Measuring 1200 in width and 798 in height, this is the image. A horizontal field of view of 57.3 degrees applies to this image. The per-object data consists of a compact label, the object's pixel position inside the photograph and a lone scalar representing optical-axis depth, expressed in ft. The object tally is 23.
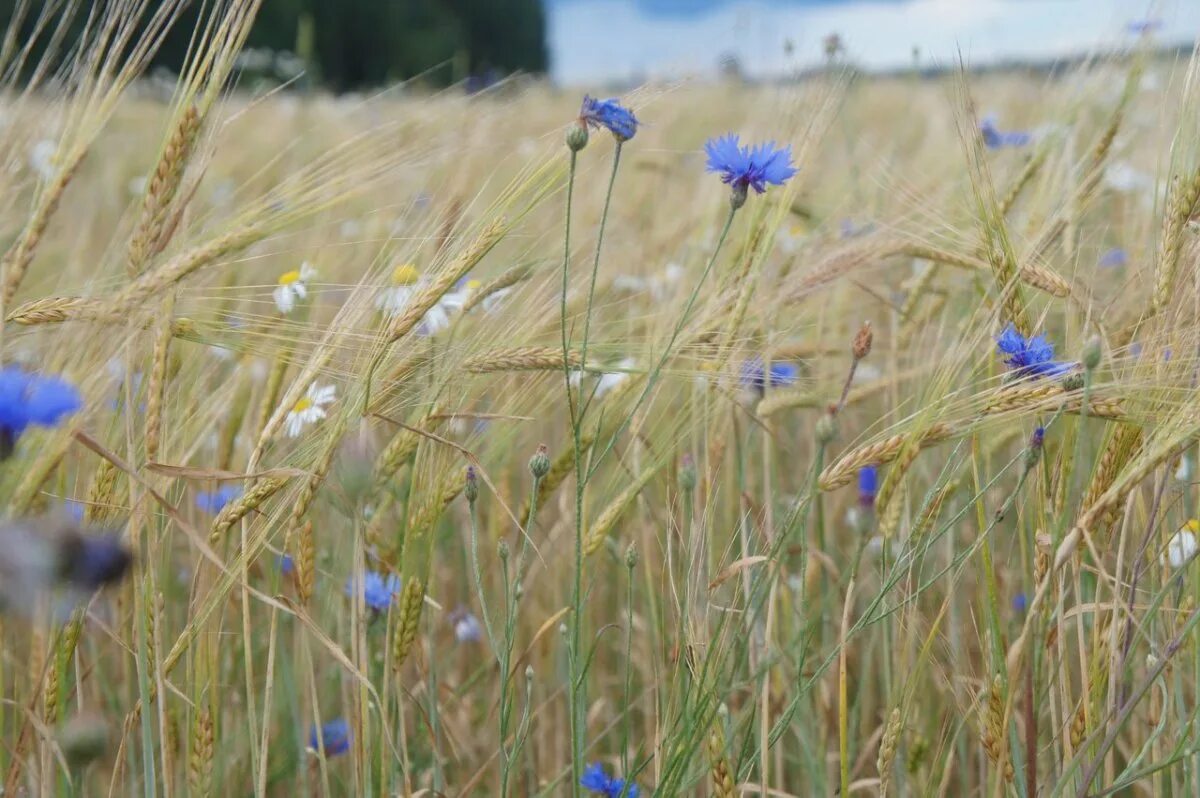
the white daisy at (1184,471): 3.32
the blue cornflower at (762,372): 3.07
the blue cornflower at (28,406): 1.82
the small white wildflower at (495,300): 3.33
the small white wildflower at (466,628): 4.24
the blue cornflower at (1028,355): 2.70
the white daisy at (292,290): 3.02
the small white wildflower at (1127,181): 7.04
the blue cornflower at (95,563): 1.33
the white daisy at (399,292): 2.94
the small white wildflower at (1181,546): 3.08
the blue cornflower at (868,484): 4.00
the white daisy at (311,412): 3.02
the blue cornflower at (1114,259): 6.42
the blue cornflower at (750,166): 2.98
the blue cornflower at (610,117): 2.90
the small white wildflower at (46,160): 3.16
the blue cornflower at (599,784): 3.15
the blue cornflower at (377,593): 3.58
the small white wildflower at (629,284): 5.71
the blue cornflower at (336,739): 3.93
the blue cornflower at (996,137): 6.28
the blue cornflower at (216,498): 4.00
